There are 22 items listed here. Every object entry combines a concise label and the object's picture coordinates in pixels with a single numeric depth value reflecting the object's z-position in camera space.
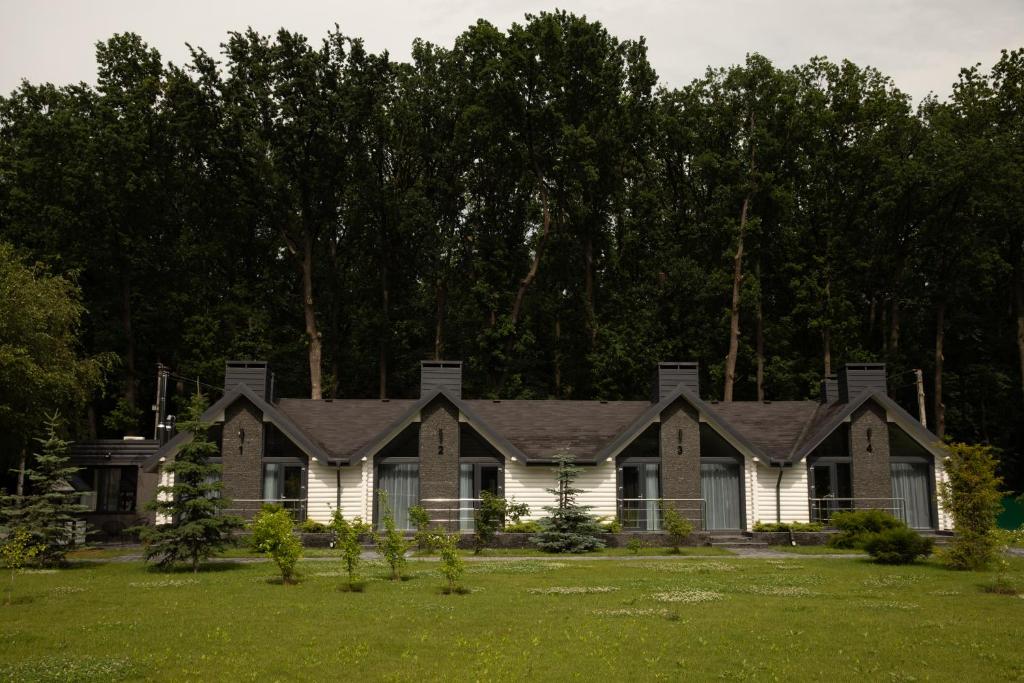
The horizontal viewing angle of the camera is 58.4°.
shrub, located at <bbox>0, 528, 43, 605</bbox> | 18.08
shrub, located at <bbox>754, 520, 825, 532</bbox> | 30.89
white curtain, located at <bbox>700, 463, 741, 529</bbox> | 33.06
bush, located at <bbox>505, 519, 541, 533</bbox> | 30.20
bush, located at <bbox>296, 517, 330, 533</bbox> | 30.06
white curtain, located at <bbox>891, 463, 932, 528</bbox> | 33.44
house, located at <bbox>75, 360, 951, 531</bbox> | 32.09
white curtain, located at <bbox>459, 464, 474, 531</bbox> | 32.25
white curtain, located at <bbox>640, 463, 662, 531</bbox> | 32.78
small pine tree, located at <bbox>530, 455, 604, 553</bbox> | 28.42
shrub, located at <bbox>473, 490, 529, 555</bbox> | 27.92
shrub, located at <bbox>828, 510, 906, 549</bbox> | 28.06
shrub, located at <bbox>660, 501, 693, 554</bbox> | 27.81
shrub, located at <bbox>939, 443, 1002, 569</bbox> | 21.44
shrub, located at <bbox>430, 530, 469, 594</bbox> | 18.33
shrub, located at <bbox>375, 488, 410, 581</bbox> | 20.11
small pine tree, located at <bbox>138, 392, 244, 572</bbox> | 22.28
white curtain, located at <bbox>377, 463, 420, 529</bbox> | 32.69
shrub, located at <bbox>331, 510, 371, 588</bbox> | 18.89
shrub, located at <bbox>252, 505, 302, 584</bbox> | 19.73
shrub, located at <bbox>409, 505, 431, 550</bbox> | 24.00
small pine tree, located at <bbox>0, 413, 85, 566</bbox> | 22.25
